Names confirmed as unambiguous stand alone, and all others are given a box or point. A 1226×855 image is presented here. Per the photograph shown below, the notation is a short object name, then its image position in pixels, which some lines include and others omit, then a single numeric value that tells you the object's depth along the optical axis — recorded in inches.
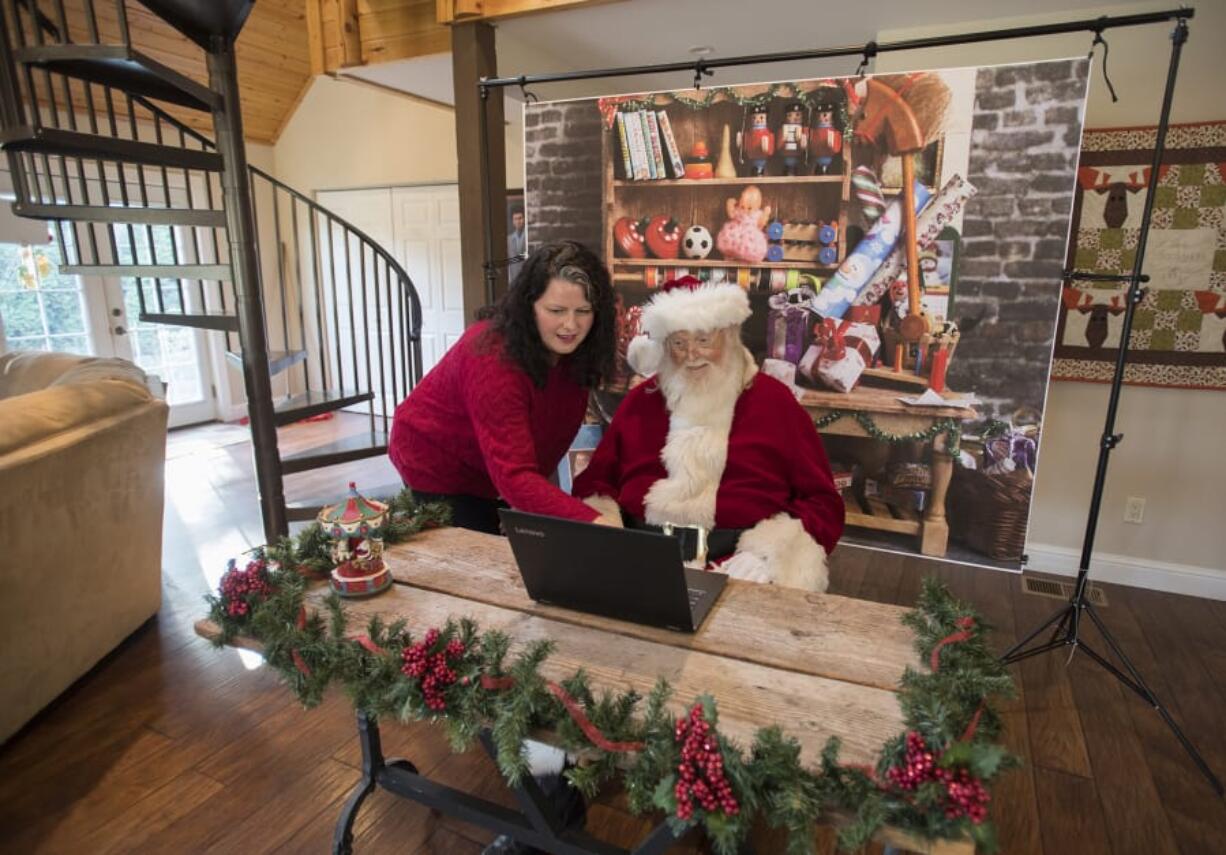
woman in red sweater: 62.1
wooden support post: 110.7
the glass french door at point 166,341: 199.6
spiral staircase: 92.0
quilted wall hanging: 98.4
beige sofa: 75.6
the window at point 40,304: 176.7
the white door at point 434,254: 204.4
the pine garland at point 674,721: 31.8
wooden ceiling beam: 106.4
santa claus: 67.6
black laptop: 42.7
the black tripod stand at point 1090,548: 70.0
